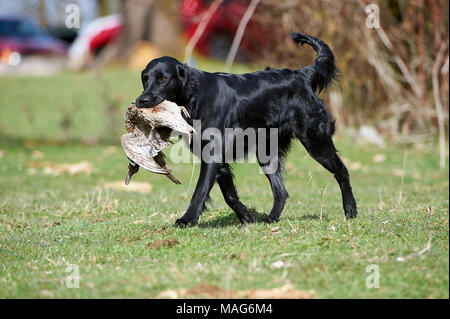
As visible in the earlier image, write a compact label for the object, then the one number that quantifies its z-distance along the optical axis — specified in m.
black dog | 5.46
